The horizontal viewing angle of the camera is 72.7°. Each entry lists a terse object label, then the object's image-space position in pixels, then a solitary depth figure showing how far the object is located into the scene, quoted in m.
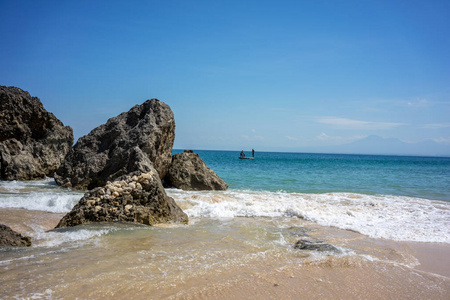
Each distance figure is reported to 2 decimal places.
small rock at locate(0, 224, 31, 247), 4.51
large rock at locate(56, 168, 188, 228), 6.22
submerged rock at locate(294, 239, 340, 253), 5.15
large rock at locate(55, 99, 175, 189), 11.32
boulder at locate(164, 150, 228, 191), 12.71
